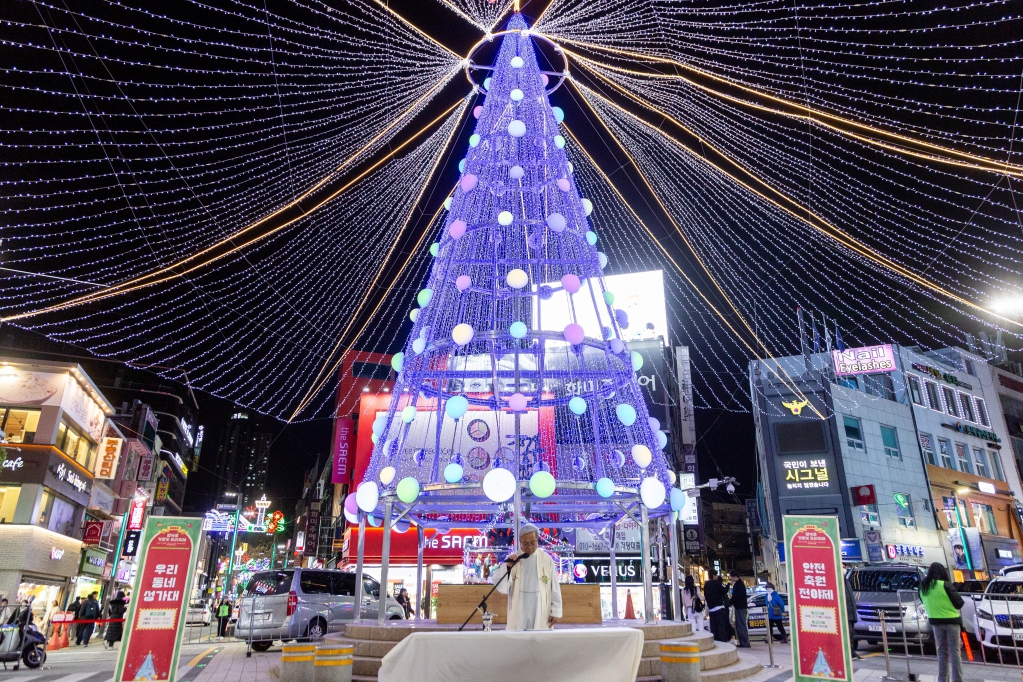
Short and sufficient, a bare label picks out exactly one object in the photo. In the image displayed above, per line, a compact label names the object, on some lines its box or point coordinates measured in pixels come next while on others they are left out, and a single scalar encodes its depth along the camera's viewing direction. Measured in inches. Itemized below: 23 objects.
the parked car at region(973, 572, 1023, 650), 470.9
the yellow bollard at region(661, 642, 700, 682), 310.0
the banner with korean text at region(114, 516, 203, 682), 276.8
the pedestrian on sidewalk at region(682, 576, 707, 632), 699.6
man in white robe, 269.9
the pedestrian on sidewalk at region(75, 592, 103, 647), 740.6
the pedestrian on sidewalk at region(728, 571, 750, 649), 550.9
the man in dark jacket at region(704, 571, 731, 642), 569.3
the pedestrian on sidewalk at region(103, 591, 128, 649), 735.1
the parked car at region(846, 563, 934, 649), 534.3
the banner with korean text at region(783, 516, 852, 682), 275.0
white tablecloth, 210.2
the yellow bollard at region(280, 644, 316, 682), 329.4
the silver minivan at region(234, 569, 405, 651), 549.6
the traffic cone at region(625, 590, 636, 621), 847.9
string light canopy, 362.6
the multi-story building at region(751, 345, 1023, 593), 1204.5
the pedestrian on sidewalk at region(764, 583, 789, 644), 592.1
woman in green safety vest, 320.8
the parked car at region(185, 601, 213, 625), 1364.2
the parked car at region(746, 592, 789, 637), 805.2
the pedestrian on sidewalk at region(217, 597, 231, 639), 895.1
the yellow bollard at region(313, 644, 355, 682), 309.3
